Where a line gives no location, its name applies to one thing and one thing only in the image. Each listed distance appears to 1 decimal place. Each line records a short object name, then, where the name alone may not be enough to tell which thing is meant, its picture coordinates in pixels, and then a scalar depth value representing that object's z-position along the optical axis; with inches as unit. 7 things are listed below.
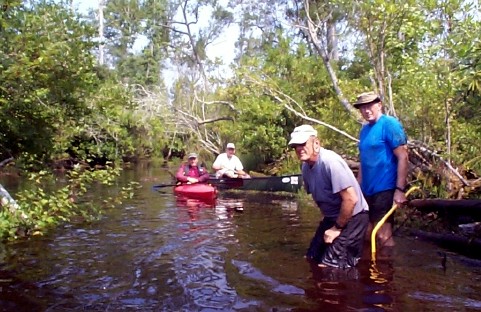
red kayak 575.9
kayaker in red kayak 601.9
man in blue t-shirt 235.6
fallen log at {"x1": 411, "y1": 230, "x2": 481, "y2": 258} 294.8
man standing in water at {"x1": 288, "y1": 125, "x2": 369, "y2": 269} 210.7
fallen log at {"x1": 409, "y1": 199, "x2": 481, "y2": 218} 313.1
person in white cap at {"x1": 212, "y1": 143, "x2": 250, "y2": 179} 652.1
